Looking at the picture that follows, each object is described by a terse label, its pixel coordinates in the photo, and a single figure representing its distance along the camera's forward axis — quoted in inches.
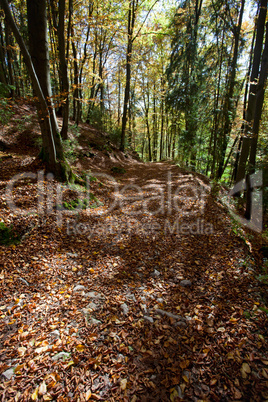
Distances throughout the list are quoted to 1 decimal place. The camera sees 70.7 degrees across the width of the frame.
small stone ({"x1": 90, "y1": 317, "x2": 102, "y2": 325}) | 101.5
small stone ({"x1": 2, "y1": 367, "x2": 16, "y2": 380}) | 74.0
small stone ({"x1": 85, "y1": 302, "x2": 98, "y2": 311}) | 109.8
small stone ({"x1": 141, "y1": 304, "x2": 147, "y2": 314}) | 112.0
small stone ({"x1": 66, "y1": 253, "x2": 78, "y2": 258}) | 149.6
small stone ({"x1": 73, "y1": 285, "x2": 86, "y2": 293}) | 121.5
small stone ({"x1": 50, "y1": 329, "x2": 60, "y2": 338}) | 91.9
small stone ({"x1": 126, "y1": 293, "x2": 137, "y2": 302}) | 119.0
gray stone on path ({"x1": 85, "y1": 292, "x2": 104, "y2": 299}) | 118.2
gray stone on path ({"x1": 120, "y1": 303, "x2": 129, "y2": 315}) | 110.0
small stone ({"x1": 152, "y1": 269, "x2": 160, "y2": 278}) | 140.3
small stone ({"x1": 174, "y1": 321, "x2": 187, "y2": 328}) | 102.3
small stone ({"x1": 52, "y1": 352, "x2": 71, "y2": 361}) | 82.8
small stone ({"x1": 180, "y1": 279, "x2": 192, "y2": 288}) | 130.0
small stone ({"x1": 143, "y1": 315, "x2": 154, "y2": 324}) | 105.5
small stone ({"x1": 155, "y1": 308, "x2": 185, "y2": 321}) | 107.0
